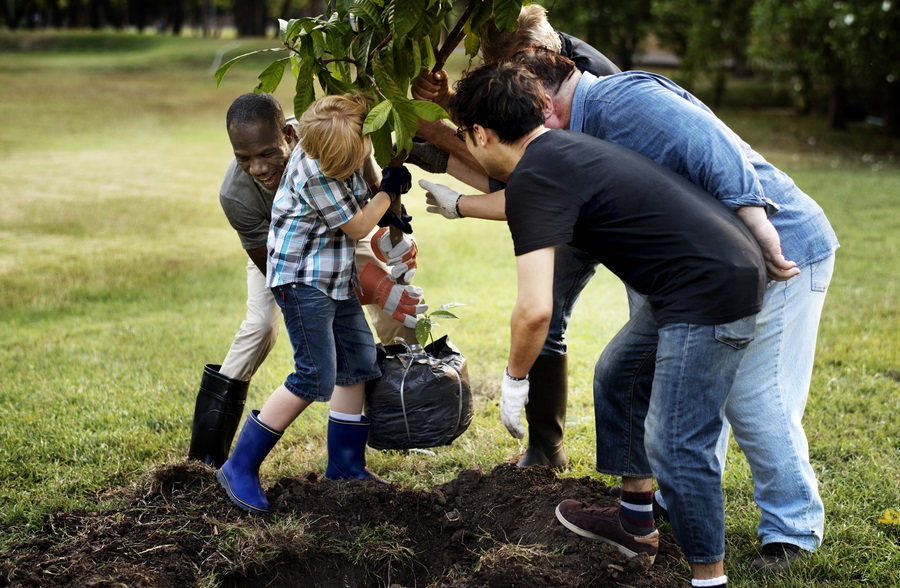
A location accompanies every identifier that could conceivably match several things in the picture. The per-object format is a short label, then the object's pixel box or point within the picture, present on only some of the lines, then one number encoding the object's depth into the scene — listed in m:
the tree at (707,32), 22.19
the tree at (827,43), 16.05
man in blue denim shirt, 3.10
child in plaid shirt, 3.67
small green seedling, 4.02
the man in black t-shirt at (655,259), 2.88
